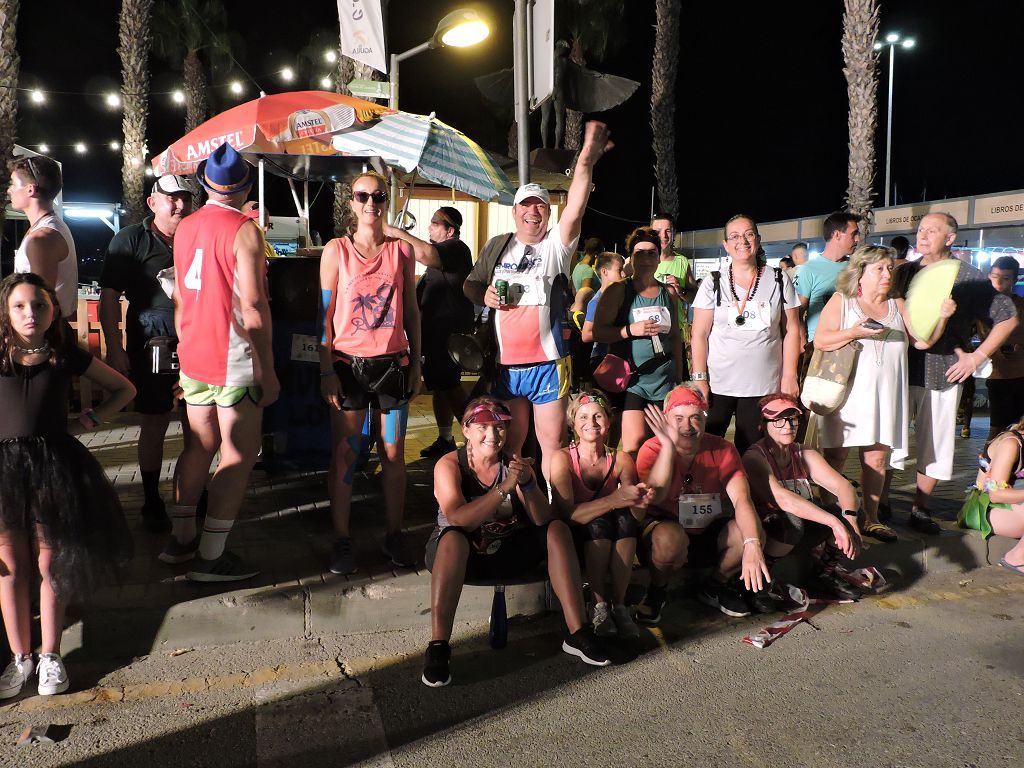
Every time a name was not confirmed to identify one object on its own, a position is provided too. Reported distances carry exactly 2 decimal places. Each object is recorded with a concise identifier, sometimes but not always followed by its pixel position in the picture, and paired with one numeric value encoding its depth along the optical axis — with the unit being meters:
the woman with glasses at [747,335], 4.64
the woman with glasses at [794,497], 4.05
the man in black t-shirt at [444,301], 5.84
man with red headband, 3.84
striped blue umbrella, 6.20
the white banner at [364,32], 7.64
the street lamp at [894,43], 25.14
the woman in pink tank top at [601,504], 3.68
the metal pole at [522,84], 5.03
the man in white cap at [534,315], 4.16
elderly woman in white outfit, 4.79
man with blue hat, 3.62
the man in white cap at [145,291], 4.38
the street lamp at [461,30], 7.05
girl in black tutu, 3.03
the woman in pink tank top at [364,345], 3.96
